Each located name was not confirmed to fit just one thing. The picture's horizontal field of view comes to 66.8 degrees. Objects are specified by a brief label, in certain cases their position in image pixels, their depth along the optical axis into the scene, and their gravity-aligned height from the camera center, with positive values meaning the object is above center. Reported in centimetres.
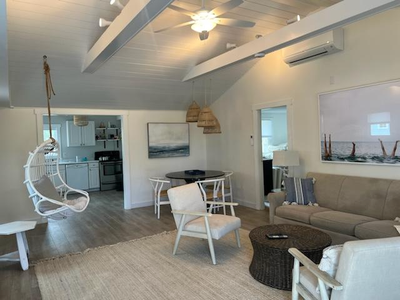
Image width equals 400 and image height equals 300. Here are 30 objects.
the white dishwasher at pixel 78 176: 838 -86
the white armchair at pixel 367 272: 172 -80
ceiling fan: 276 +120
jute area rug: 281 -140
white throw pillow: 195 -81
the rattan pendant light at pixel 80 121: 819 +65
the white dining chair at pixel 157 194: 553 -100
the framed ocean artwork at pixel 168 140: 667 +4
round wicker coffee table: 276 -108
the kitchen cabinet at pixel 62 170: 826 -66
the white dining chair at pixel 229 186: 591 -98
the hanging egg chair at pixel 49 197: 352 -64
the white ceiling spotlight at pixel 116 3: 280 +132
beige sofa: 335 -97
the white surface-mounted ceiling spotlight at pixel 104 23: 325 +132
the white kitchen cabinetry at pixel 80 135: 879 +30
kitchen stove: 880 -87
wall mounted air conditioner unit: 417 +127
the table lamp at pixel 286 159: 472 -35
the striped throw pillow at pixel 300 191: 435 -80
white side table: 340 -106
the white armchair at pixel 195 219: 341 -97
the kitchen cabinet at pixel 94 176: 870 -91
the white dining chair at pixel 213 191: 510 -93
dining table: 530 -64
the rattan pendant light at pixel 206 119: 539 +37
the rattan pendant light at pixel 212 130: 562 +19
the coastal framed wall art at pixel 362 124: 378 +12
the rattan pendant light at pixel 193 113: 563 +51
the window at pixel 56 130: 879 +45
